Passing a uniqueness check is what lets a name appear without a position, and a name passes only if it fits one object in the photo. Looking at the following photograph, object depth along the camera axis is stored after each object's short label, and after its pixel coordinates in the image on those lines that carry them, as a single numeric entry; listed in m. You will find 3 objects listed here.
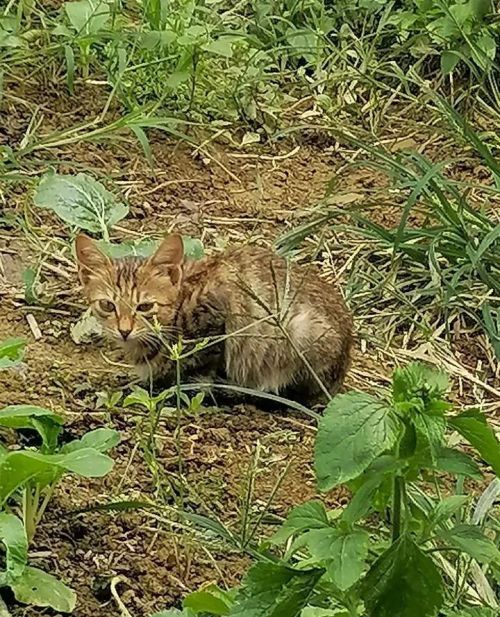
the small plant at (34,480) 2.58
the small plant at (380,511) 2.05
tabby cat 3.68
